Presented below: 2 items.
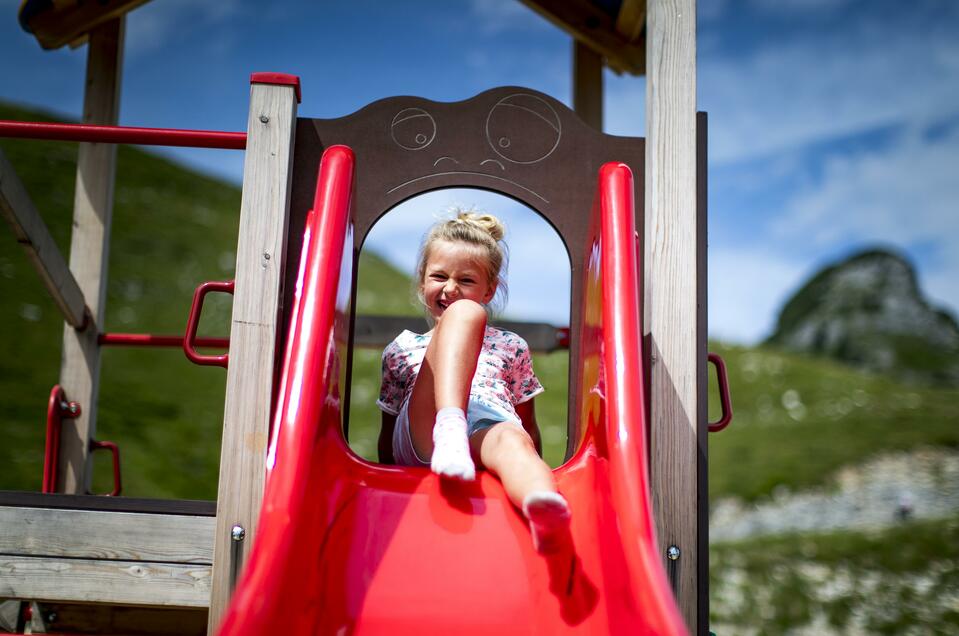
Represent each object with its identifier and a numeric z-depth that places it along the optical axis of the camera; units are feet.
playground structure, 5.32
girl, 5.94
